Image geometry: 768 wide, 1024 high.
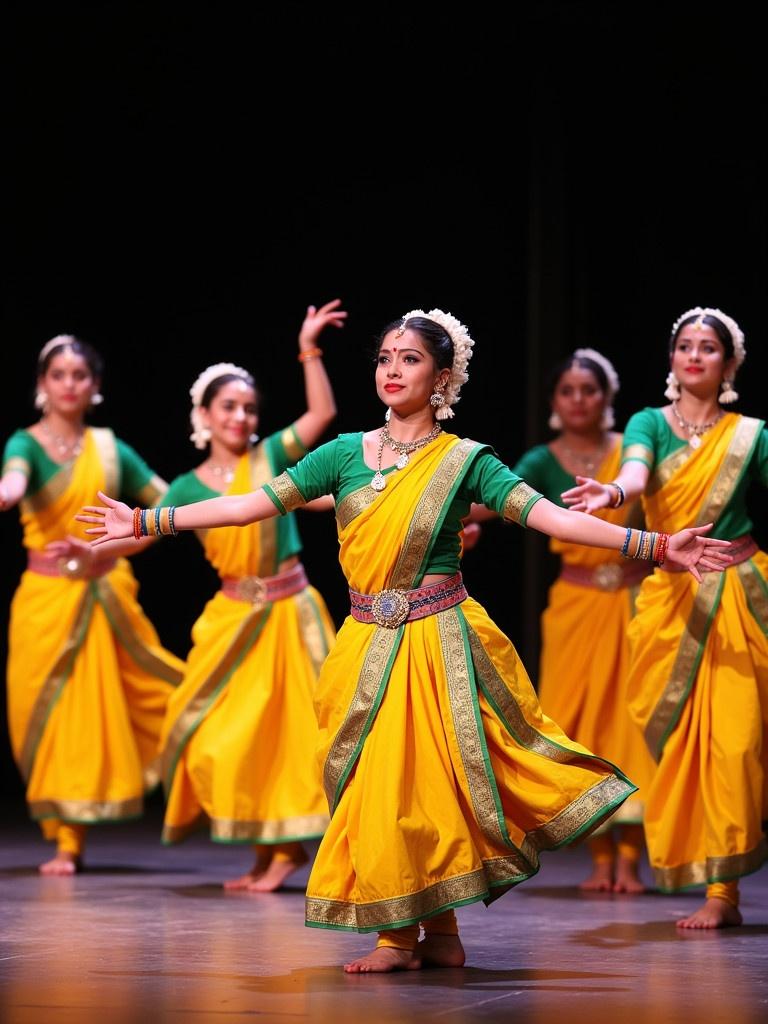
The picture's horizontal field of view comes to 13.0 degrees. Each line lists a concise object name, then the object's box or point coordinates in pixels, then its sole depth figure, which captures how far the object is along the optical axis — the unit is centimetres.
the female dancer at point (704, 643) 807
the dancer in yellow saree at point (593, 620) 959
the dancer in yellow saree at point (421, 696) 655
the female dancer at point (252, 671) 944
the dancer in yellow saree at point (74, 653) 1019
